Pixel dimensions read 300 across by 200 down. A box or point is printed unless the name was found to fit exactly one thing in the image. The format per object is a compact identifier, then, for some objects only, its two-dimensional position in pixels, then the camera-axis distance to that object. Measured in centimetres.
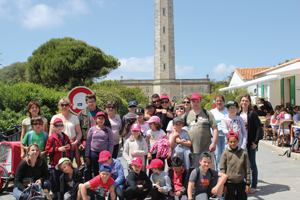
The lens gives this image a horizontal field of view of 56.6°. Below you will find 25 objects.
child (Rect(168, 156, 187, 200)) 453
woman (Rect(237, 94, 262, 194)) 522
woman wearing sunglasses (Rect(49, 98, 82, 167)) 532
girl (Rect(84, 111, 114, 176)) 504
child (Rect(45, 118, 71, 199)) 485
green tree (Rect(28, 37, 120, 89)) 2650
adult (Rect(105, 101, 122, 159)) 573
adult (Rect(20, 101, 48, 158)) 554
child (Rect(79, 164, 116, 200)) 426
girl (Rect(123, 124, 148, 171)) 501
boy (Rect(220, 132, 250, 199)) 440
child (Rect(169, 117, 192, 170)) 488
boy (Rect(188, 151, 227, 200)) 432
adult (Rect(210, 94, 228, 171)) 542
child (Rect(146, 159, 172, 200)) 454
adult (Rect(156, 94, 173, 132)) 650
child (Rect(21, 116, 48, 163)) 509
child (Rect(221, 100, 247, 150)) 496
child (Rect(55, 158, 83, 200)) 468
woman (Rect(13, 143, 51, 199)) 457
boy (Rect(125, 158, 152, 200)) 452
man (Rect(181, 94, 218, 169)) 487
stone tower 5409
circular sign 669
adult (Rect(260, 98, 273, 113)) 1452
